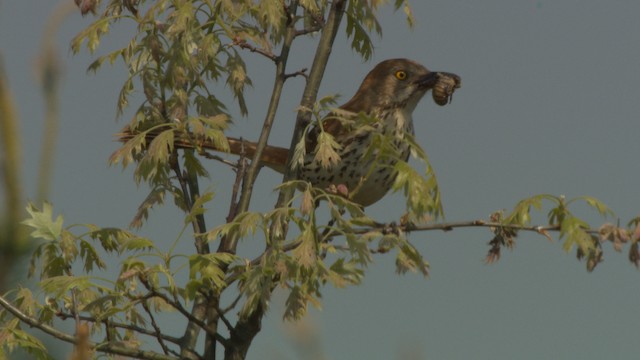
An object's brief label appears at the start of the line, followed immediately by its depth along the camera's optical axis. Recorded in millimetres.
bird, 10336
